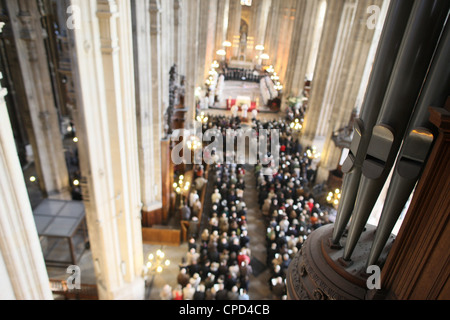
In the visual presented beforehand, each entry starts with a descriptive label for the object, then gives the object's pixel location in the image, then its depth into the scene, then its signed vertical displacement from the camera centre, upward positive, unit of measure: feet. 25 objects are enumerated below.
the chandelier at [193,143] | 49.20 -19.85
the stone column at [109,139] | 17.93 -8.59
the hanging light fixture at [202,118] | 63.92 -21.26
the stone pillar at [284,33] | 94.53 -7.43
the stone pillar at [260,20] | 118.32 -5.59
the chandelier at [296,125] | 64.34 -21.01
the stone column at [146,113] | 28.89 -10.74
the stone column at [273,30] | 103.55 -7.76
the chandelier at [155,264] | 28.44 -23.07
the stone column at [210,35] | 91.59 -9.40
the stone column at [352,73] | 44.14 -7.77
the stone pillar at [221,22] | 106.83 -6.82
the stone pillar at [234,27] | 116.57 -8.57
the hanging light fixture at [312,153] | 53.95 -21.69
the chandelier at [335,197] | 41.08 -21.21
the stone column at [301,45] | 79.36 -8.48
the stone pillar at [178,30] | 45.05 -4.45
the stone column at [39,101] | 30.81 -11.06
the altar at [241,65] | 119.34 -20.82
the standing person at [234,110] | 75.51 -22.54
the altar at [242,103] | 79.56 -22.08
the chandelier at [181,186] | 41.51 -21.88
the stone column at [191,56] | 56.08 -9.38
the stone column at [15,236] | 12.65 -9.57
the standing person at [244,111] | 72.28 -21.68
